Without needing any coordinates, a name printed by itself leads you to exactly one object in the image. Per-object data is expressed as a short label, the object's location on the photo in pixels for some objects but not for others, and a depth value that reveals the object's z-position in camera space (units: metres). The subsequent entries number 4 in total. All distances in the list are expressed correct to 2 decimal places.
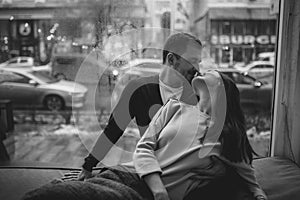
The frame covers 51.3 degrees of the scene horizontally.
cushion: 1.61
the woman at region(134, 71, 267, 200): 1.33
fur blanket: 1.18
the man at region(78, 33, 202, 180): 1.56
